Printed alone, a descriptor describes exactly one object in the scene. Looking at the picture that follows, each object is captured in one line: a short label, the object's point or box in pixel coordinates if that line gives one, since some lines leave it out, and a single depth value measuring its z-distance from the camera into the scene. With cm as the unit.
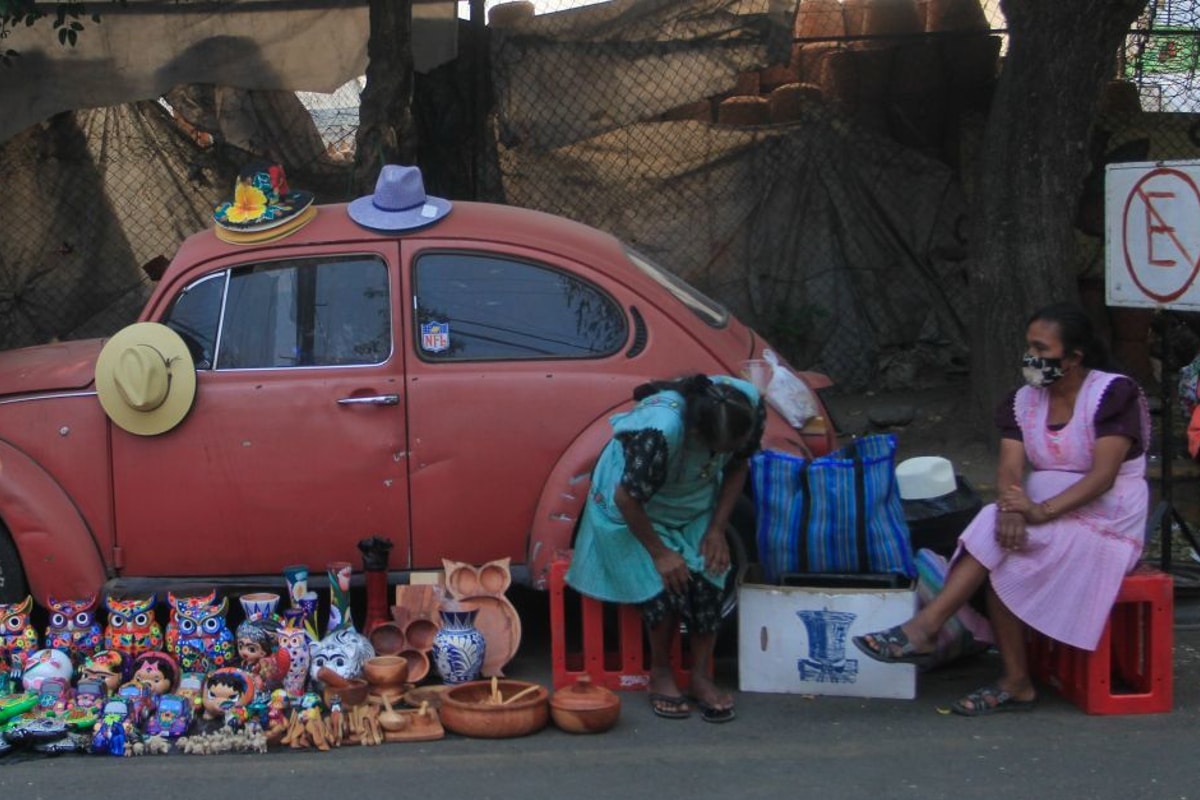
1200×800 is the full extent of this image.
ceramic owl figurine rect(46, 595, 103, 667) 555
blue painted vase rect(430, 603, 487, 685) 559
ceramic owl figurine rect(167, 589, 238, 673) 550
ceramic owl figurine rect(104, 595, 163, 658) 556
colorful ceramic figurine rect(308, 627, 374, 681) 546
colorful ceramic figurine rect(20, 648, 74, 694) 533
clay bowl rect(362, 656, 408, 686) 540
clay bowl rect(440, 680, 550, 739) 515
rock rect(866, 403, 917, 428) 956
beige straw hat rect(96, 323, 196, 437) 574
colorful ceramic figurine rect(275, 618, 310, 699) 543
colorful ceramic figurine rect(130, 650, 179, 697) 538
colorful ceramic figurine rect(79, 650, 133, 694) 541
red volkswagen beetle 582
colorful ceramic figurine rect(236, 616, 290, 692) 542
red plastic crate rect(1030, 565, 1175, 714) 529
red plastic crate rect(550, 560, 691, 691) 562
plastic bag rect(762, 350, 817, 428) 603
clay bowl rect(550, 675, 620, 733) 517
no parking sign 640
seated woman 522
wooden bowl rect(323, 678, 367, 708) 529
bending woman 511
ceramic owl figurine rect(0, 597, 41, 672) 554
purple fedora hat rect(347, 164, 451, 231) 604
